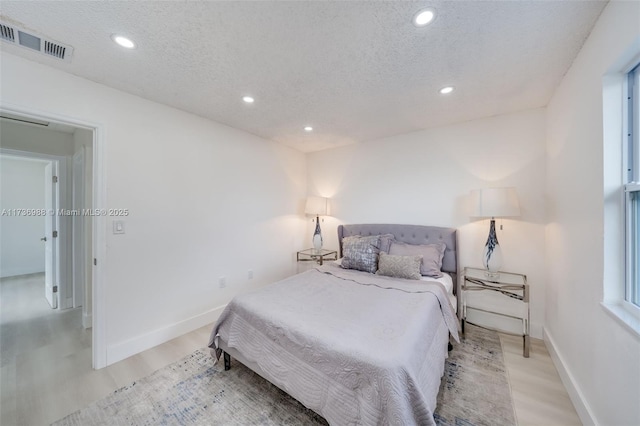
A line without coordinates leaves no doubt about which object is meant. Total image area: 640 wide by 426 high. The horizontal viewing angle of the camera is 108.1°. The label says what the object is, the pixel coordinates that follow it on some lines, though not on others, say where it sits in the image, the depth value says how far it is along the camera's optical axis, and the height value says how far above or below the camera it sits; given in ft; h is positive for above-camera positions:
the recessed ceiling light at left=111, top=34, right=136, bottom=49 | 4.90 +3.70
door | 10.23 -1.08
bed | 3.78 -2.65
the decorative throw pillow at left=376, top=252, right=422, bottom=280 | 8.13 -1.96
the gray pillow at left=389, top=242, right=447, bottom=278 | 8.45 -1.59
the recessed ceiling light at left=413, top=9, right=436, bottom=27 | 4.20 +3.62
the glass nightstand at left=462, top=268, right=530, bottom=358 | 7.21 -3.04
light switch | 6.94 -0.43
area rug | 4.88 -4.36
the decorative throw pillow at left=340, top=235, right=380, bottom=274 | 9.14 -1.68
